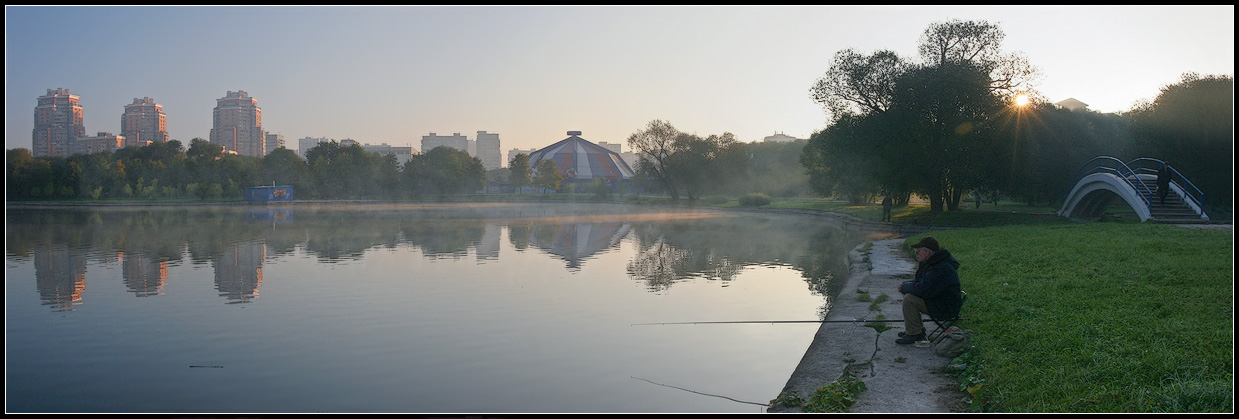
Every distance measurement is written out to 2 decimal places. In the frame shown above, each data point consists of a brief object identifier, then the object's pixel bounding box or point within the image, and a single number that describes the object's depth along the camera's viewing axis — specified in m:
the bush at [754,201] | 59.94
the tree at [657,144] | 72.69
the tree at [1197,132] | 29.23
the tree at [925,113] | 30.91
